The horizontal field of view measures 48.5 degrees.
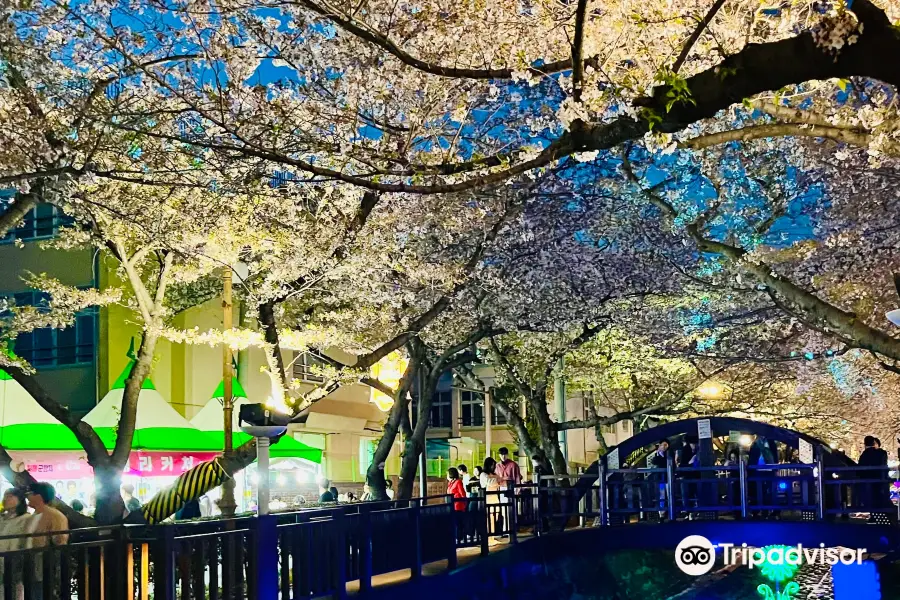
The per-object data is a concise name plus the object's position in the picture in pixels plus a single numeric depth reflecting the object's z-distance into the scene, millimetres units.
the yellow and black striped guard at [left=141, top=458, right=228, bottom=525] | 15398
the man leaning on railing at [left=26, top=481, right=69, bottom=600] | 10164
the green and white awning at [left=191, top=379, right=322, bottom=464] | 18939
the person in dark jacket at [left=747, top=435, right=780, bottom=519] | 21453
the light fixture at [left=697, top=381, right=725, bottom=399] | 32094
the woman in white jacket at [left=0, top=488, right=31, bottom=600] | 9938
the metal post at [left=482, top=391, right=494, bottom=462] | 34188
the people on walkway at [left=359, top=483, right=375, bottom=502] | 21691
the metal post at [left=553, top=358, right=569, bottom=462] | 26938
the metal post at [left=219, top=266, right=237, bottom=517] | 16047
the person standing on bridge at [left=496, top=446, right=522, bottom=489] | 22344
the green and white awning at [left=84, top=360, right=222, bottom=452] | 17047
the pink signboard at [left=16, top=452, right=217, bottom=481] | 17984
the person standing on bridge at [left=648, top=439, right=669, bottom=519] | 23016
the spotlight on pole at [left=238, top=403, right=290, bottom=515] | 11297
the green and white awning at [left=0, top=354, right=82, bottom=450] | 17172
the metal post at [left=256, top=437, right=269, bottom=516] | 11242
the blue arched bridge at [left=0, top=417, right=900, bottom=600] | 9766
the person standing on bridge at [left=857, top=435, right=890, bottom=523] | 19934
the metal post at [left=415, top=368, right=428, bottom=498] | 20730
